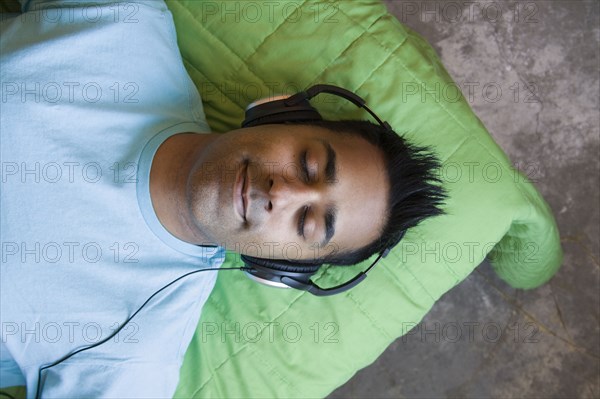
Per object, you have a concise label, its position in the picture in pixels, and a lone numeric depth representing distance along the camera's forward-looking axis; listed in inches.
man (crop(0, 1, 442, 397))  51.8
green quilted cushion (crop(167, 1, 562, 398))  62.2
